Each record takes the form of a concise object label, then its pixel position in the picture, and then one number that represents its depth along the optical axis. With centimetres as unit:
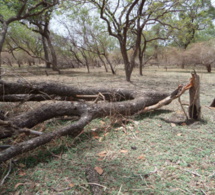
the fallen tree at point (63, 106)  181
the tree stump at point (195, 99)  262
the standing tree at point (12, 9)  683
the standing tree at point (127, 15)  728
